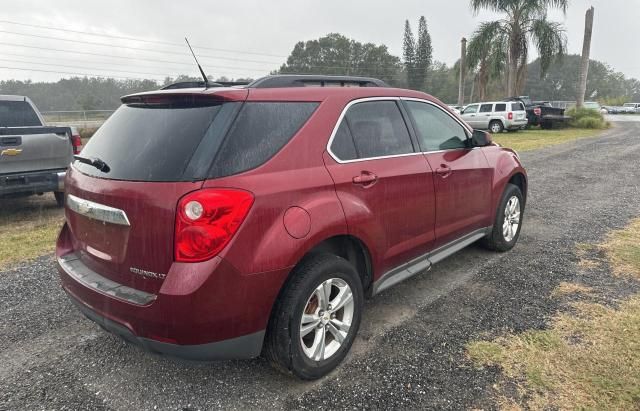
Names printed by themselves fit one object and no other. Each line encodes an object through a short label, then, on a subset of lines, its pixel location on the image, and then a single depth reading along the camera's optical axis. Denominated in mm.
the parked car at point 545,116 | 23375
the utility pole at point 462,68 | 31867
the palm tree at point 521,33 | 25375
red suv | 2070
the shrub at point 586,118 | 23553
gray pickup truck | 5500
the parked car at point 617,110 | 58078
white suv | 21594
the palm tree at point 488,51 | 26609
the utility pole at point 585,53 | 25703
